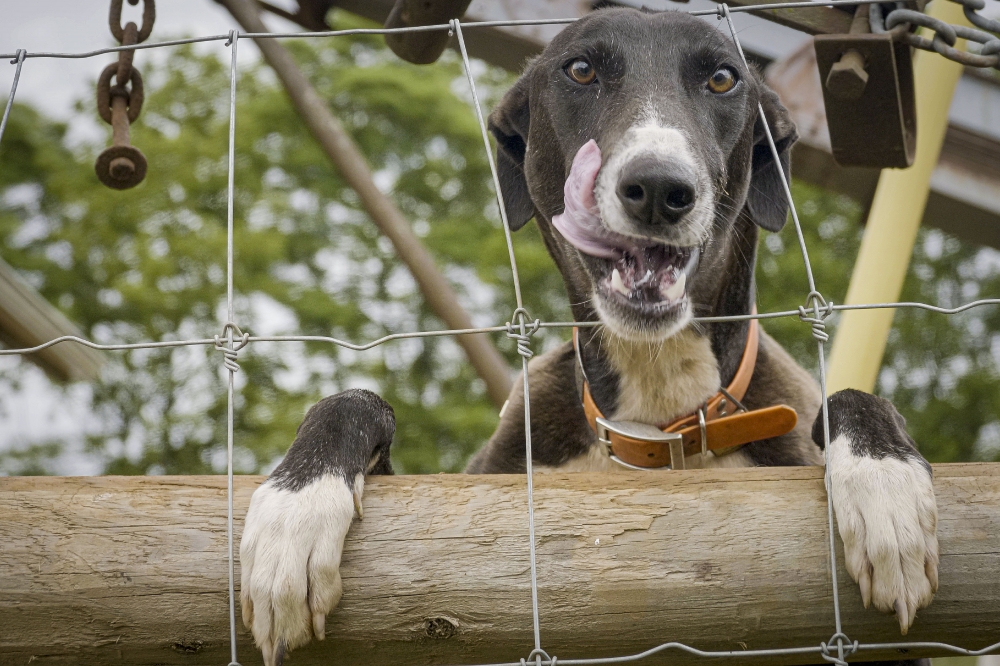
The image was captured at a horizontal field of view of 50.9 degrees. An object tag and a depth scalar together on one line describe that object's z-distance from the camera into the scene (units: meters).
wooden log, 1.79
